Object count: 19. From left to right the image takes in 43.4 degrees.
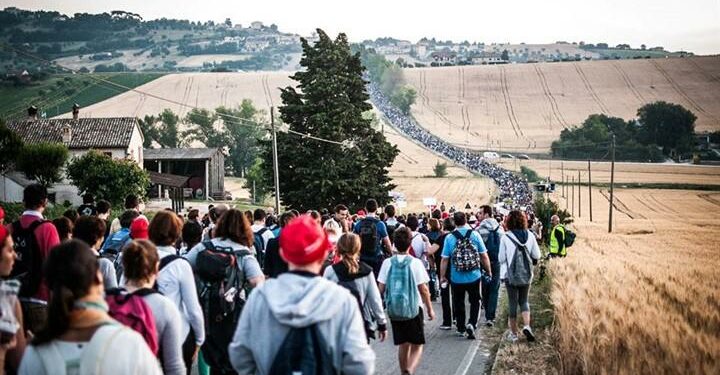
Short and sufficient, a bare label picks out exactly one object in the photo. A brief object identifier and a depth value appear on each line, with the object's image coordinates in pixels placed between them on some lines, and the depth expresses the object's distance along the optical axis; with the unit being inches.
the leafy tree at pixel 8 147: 2625.5
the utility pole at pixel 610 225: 2317.2
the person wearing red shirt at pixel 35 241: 300.8
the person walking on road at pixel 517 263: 525.0
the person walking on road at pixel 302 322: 193.8
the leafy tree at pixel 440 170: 3991.1
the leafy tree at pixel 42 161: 2485.2
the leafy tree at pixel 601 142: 5002.5
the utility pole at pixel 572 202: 3170.8
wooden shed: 3353.8
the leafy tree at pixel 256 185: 3208.7
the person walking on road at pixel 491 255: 615.5
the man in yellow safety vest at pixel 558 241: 906.7
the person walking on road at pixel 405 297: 396.2
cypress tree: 1699.1
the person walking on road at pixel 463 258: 530.3
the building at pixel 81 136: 2694.4
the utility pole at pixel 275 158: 1340.3
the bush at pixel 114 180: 2187.5
